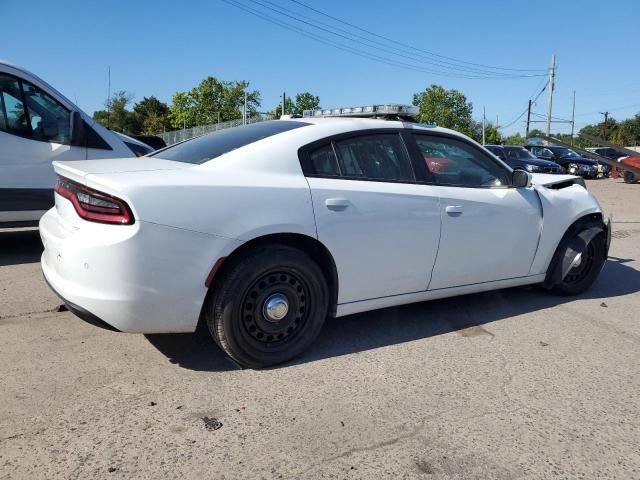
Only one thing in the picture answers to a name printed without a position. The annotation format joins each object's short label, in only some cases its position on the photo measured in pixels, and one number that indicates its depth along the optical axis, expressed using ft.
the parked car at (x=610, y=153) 101.07
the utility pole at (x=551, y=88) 144.25
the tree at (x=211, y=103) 205.83
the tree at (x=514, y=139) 295.07
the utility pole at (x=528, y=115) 181.68
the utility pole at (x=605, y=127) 265.75
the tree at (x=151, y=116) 242.17
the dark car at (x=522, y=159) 66.28
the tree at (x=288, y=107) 202.59
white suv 17.93
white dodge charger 8.77
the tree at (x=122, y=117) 167.87
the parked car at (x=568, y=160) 80.69
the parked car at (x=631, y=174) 72.28
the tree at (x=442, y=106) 271.28
